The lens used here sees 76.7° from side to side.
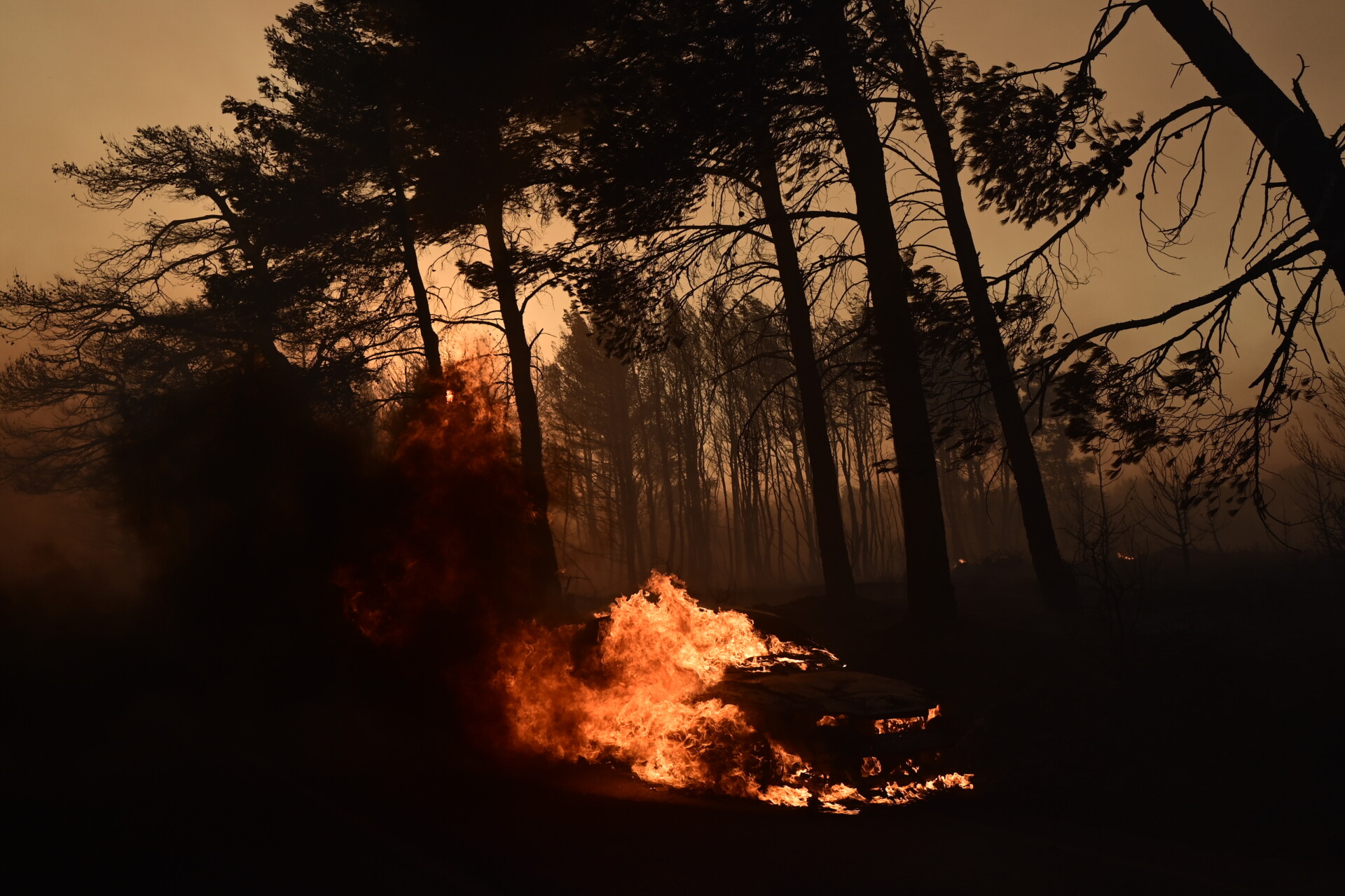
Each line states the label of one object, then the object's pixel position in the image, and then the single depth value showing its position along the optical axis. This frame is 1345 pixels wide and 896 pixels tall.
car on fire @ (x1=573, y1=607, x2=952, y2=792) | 7.19
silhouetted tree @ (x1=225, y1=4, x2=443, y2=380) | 19.47
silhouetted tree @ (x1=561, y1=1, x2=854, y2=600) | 9.56
